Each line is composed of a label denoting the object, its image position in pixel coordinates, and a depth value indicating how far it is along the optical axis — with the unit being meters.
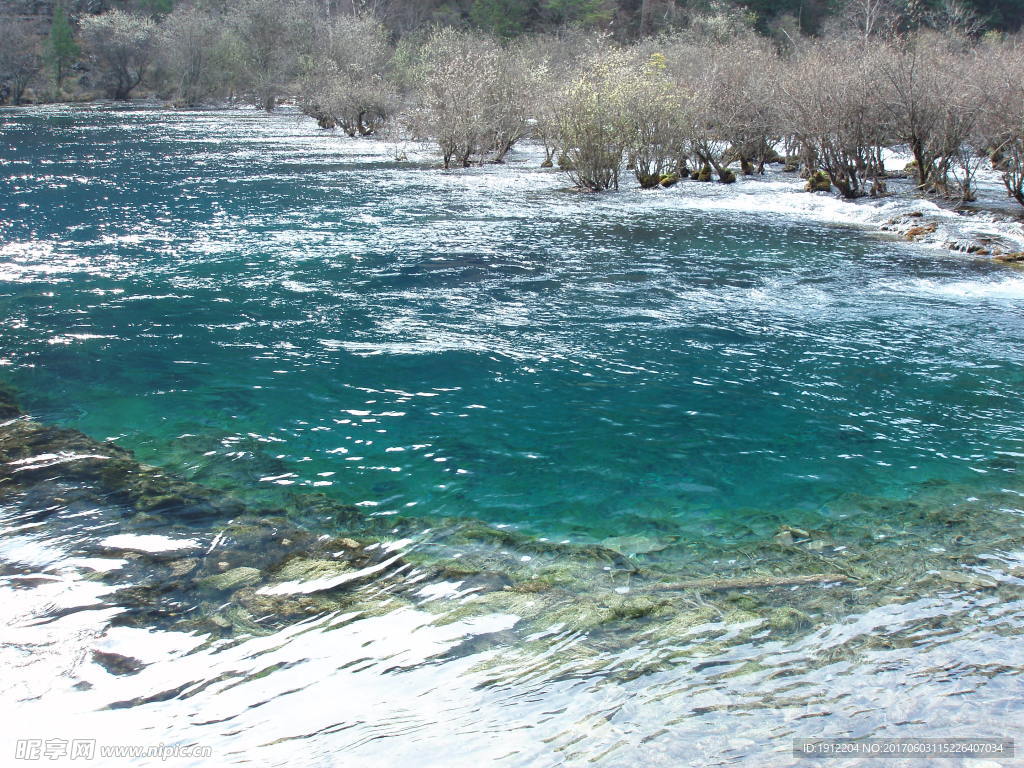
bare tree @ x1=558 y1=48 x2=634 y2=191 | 25.91
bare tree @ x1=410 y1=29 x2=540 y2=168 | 32.91
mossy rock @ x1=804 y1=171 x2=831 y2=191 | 27.09
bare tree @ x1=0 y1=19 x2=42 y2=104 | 76.69
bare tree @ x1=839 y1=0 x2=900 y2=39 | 60.38
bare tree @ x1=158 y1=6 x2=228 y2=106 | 76.19
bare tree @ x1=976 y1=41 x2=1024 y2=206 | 20.14
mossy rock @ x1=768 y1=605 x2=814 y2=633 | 5.17
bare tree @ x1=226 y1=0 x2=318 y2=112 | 70.94
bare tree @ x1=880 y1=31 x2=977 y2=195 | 22.67
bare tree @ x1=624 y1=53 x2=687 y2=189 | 26.17
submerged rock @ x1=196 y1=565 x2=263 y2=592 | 5.74
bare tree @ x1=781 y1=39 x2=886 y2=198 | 24.22
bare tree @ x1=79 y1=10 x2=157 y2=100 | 81.06
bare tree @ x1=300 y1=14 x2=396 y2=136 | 46.53
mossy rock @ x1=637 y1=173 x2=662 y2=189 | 28.33
